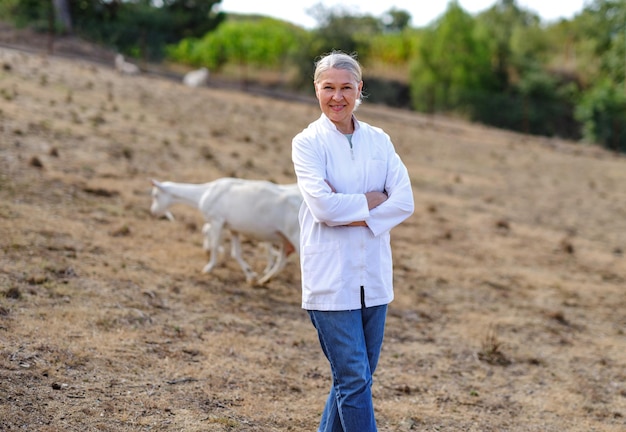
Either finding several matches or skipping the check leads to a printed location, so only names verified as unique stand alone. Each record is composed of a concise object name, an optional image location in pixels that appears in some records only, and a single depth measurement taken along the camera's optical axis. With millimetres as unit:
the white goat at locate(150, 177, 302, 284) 9086
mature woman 4043
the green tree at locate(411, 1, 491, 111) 48719
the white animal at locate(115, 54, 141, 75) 24672
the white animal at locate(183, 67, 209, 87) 26997
